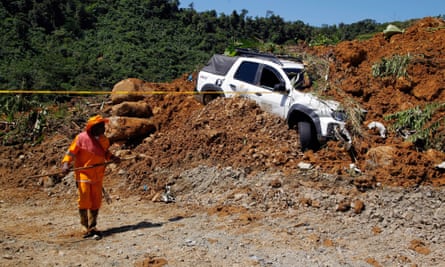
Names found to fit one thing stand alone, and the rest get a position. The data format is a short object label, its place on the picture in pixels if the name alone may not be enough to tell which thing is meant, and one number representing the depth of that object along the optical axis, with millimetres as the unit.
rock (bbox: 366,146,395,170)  7592
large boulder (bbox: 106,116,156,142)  9953
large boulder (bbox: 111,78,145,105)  11453
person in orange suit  6449
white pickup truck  8297
